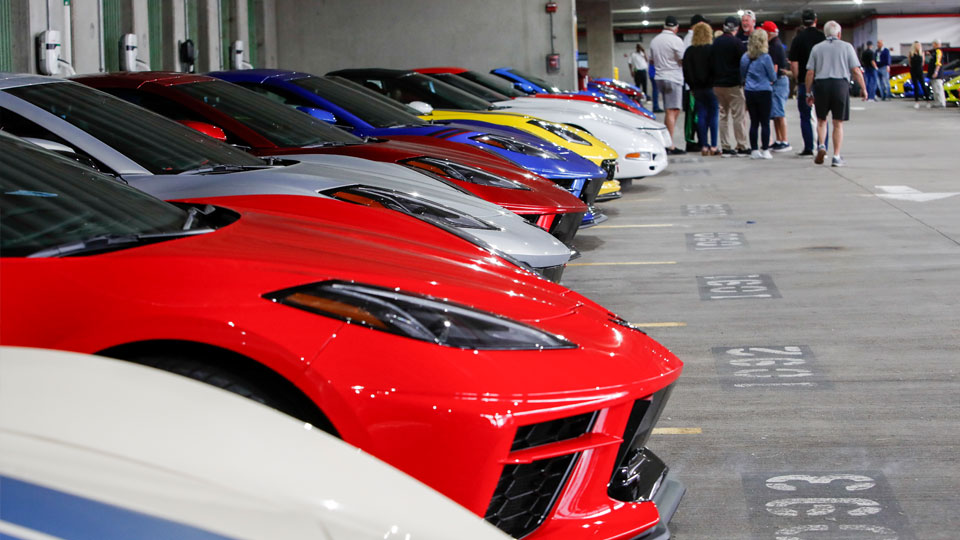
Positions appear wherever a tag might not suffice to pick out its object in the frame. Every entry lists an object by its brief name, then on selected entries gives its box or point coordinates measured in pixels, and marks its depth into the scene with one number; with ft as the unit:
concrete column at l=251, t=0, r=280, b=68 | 62.54
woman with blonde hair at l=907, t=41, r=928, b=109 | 98.22
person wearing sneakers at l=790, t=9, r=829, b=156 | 47.26
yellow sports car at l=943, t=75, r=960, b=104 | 87.71
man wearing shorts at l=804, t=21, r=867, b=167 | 43.11
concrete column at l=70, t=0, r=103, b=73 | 38.99
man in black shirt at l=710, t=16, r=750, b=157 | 47.67
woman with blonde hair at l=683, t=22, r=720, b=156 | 48.06
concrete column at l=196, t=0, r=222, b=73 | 52.75
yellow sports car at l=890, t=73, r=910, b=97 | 111.41
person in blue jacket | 46.37
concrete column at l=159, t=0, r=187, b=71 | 49.11
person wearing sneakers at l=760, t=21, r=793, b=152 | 47.67
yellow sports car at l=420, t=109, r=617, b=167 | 31.04
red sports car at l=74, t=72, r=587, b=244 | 19.49
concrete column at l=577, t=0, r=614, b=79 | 126.00
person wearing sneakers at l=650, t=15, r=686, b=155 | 50.96
